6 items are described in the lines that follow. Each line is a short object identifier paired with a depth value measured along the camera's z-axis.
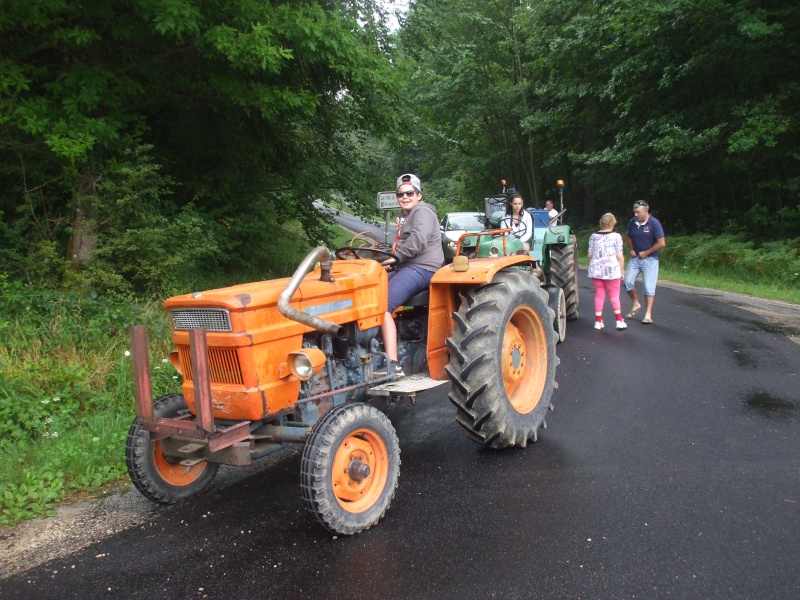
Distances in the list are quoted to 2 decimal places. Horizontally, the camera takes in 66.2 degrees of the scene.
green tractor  8.99
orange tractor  3.25
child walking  8.63
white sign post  9.34
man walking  9.05
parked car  14.12
